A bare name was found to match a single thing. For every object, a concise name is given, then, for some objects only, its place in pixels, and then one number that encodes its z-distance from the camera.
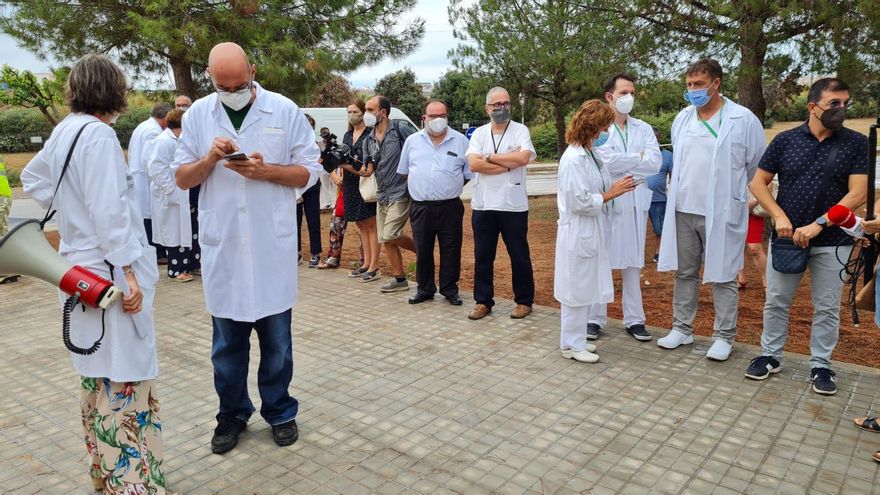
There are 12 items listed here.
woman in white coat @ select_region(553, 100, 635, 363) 4.89
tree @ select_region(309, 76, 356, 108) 38.47
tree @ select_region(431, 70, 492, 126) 11.99
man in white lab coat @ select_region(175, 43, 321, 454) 3.49
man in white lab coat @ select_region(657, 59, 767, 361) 4.86
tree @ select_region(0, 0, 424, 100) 10.10
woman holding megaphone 2.86
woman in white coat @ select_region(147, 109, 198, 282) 6.95
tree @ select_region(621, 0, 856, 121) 6.42
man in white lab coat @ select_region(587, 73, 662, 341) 5.34
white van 17.02
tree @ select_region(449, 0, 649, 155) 8.65
